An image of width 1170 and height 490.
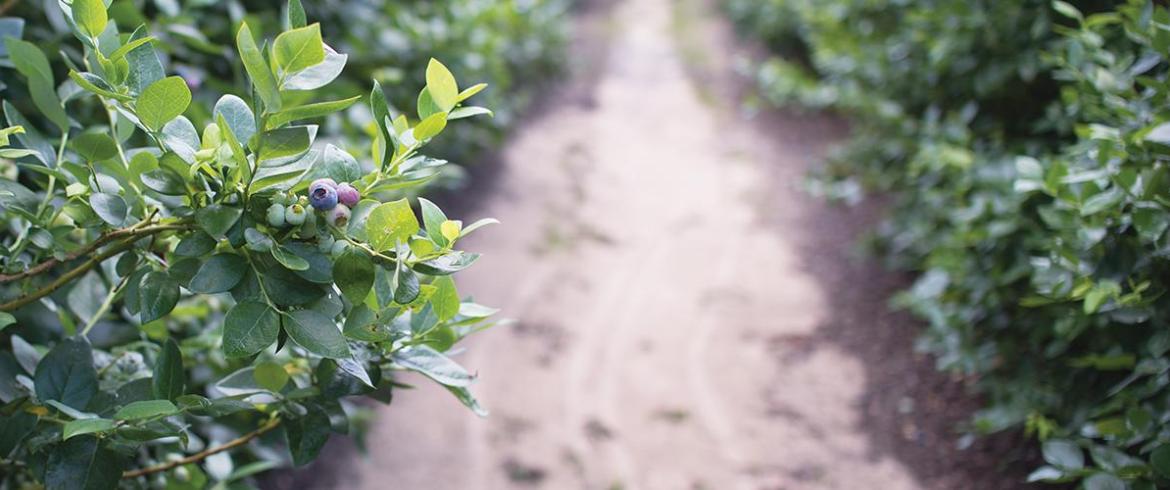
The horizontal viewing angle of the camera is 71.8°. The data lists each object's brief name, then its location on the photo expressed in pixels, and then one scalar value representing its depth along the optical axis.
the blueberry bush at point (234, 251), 0.85
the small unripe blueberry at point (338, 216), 0.85
